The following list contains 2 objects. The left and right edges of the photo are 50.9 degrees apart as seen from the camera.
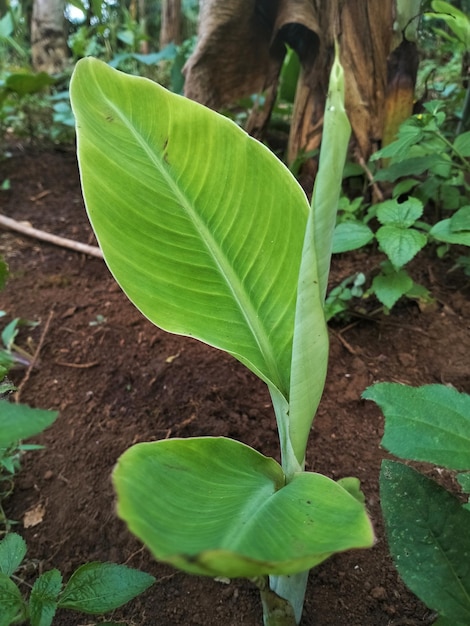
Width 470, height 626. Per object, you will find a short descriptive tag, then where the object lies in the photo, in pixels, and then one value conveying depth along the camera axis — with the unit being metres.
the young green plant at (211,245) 0.53
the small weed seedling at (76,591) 0.51
